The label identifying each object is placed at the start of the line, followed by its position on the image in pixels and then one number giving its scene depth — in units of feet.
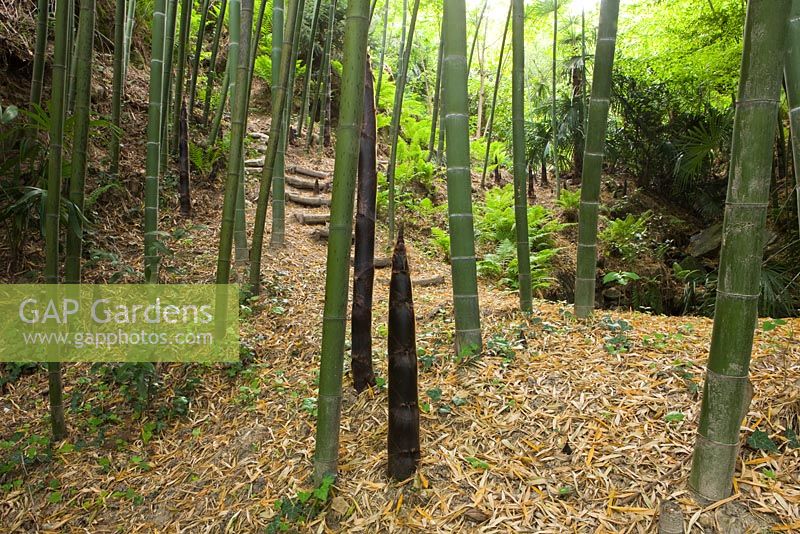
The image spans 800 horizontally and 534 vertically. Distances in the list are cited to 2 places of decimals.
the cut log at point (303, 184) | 24.30
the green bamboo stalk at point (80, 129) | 7.29
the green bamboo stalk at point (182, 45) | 14.03
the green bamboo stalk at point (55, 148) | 6.79
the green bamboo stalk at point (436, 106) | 25.48
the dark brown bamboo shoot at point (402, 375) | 5.81
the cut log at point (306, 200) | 22.63
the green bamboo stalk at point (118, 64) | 11.76
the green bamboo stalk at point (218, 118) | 18.65
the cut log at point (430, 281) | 16.98
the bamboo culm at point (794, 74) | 5.76
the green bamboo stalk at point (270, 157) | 8.57
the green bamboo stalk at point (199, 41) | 18.26
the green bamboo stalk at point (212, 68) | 17.89
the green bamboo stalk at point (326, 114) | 26.27
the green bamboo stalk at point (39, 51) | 9.02
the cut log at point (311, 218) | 20.70
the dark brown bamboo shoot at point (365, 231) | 7.49
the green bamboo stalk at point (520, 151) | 9.50
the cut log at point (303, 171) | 25.44
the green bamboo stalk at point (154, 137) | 9.43
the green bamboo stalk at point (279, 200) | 15.96
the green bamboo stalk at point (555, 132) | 24.91
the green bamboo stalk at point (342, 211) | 5.28
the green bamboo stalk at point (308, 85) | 16.70
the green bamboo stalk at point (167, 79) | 12.81
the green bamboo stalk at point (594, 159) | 8.69
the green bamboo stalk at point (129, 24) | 18.17
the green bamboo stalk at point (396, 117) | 16.87
